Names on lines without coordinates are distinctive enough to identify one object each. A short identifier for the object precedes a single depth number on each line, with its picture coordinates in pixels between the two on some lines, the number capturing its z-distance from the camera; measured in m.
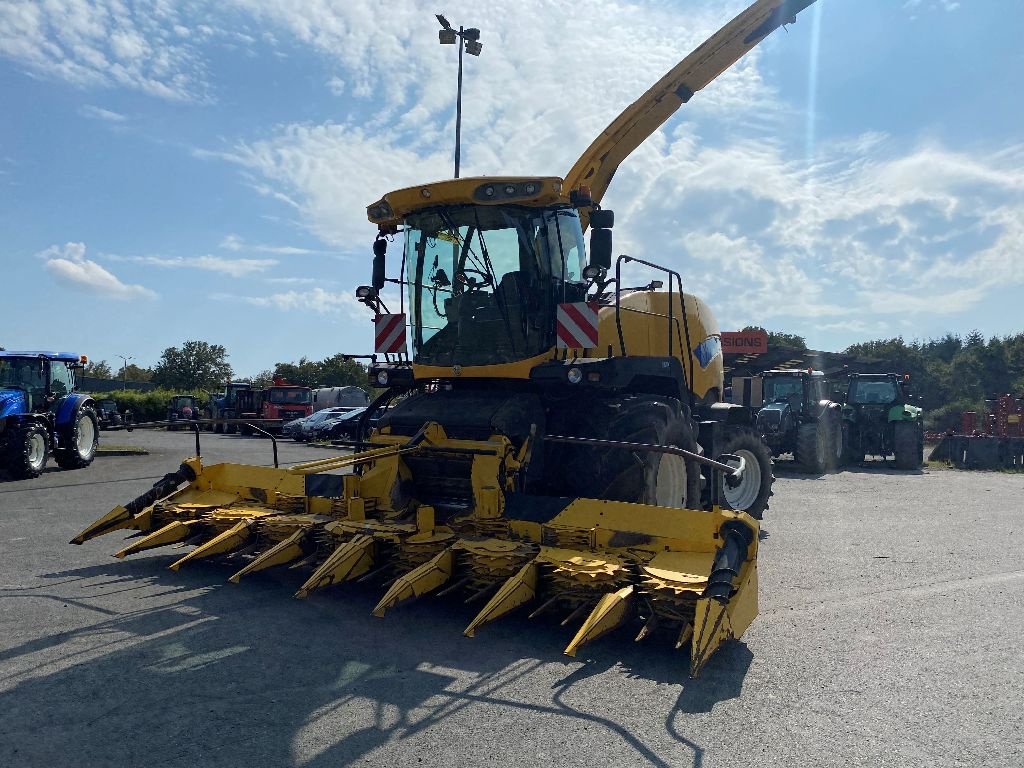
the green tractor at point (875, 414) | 20.38
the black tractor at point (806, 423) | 17.86
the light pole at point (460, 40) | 15.16
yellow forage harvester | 5.14
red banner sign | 27.05
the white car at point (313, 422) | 28.08
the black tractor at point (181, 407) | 37.53
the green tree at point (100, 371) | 81.12
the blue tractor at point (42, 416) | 15.24
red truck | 34.59
